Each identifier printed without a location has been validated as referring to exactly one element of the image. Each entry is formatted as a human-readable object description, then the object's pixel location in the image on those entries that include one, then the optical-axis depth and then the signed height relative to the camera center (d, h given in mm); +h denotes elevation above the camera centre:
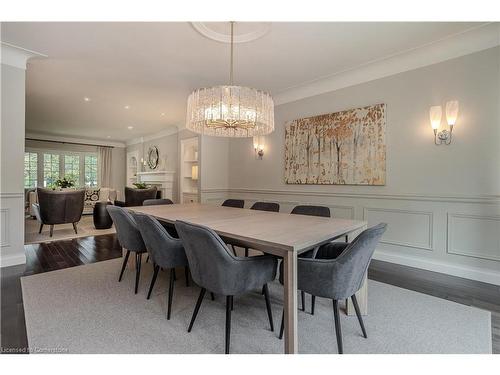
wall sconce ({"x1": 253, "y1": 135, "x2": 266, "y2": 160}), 4592 +716
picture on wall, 3248 +527
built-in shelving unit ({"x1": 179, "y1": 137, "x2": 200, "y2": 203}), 6280 +341
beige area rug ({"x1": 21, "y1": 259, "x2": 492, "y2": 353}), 1569 -1012
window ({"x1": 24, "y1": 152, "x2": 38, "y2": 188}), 7810 +416
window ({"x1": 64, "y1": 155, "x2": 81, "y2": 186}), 8688 +530
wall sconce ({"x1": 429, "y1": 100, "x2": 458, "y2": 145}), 2637 +717
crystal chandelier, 2271 +710
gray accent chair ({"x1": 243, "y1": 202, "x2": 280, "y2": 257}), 3238 -295
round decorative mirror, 7695 +819
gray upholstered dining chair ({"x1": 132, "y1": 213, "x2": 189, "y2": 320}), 1903 -490
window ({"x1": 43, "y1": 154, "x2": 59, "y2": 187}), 8258 +445
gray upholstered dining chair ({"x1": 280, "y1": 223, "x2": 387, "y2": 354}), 1415 -510
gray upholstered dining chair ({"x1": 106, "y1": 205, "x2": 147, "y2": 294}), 2295 -454
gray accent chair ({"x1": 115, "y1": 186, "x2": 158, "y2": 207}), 5504 -291
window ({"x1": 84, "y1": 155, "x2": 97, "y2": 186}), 9133 +461
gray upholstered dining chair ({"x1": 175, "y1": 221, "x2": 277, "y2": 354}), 1467 -503
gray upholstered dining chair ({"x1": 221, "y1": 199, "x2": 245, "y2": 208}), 3640 -291
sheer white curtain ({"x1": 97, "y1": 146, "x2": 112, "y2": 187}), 9227 +647
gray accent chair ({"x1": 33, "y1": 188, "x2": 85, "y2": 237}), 4398 -439
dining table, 1354 -318
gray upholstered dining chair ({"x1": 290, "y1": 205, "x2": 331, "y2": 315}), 2771 -296
